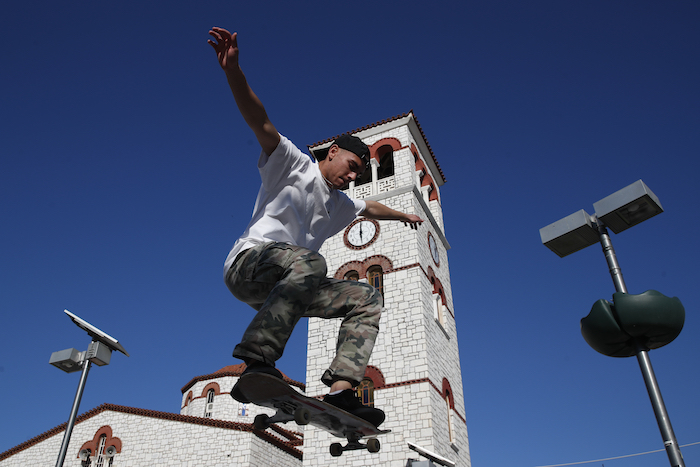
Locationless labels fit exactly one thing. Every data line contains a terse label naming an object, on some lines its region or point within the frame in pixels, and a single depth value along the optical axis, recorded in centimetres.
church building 1380
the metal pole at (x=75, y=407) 703
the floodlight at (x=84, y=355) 754
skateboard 252
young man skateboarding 260
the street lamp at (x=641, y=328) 366
